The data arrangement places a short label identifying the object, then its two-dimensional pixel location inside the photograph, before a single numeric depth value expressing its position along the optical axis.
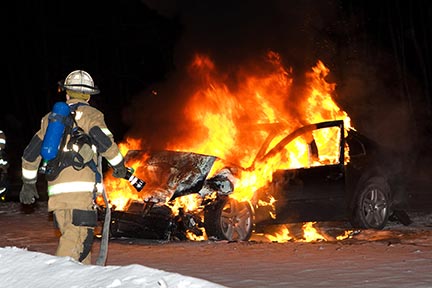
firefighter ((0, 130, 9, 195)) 11.18
